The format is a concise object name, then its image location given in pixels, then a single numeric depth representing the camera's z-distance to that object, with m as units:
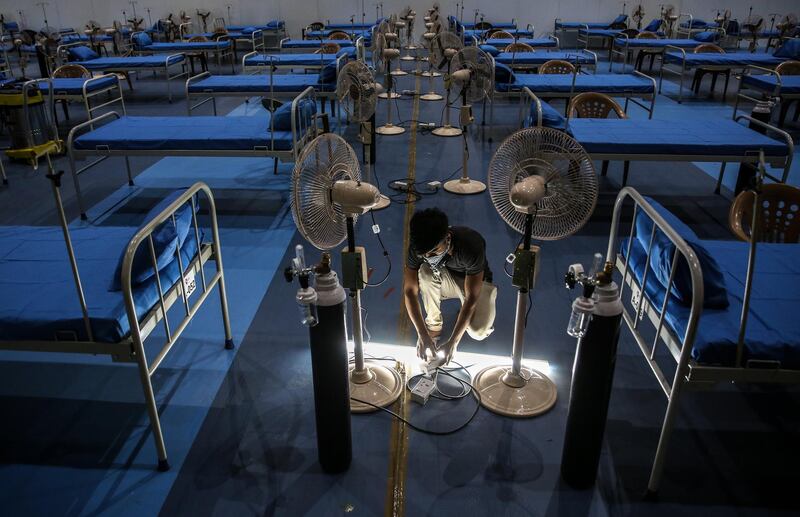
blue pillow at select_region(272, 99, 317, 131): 5.13
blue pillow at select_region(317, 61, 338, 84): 7.15
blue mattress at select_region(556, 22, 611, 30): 14.62
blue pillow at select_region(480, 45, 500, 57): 9.60
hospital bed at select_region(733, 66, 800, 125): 7.19
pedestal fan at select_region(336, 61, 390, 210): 4.70
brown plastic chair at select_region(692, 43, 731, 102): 9.94
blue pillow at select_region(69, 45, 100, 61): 10.08
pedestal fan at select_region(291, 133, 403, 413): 2.27
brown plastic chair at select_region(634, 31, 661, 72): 11.94
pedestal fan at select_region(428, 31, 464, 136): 7.75
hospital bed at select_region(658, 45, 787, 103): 9.15
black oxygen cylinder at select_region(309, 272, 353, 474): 2.21
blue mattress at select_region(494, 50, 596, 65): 9.41
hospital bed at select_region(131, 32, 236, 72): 11.63
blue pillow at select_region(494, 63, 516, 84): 7.18
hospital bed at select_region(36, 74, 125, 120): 7.47
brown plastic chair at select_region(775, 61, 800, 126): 8.40
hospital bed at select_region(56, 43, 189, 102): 9.62
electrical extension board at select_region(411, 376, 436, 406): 2.84
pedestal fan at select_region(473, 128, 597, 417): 2.41
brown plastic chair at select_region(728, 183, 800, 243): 3.51
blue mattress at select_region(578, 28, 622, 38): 12.88
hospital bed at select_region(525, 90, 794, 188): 4.71
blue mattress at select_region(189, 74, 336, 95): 7.40
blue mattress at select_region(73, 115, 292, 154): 4.97
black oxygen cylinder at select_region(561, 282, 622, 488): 2.08
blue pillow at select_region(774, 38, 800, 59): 9.85
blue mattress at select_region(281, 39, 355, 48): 12.13
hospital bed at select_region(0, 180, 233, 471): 2.31
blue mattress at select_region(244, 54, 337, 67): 9.25
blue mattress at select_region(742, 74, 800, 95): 7.26
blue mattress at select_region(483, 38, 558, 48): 11.55
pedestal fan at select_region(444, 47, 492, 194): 5.44
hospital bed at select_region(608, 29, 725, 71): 11.07
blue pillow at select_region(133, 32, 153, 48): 12.05
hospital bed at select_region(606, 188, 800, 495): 2.12
